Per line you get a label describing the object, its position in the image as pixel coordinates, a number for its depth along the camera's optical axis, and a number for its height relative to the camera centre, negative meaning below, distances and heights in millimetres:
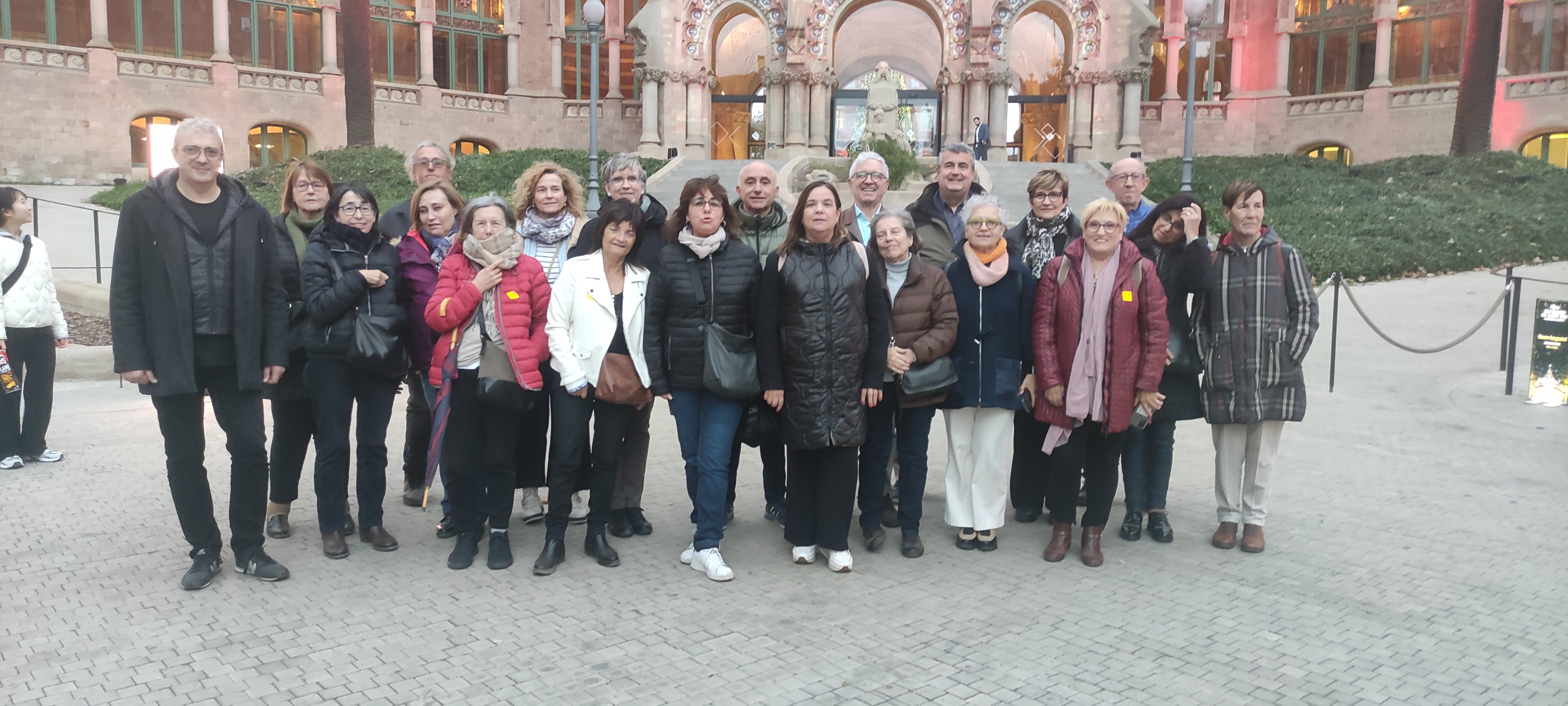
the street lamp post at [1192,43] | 17891 +4024
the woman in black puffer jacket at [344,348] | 5184 -469
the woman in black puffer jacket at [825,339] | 5066 -373
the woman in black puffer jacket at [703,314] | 5105 -264
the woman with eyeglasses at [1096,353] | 5250 -438
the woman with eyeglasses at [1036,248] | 5828 +108
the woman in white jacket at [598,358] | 5184 -493
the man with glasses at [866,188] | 5949 +446
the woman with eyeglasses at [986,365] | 5453 -523
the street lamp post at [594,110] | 19016 +2896
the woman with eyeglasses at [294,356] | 5262 -528
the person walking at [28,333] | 6914 -571
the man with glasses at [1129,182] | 6281 +529
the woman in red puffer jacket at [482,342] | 5133 -423
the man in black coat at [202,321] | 4598 -310
